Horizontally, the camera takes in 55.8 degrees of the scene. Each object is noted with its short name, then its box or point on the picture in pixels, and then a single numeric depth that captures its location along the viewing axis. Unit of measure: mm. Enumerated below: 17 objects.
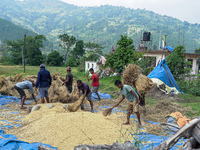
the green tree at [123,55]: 14273
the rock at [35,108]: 5625
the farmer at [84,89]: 5992
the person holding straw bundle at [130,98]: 4758
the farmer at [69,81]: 7340
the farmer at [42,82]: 6422
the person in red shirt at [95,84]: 7843
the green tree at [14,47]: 39162
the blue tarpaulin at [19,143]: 3199
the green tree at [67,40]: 40688
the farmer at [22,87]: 6441
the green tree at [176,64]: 11646
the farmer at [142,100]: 6105
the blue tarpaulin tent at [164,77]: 10223
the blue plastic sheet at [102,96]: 8781
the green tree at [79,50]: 39612
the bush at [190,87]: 10342
